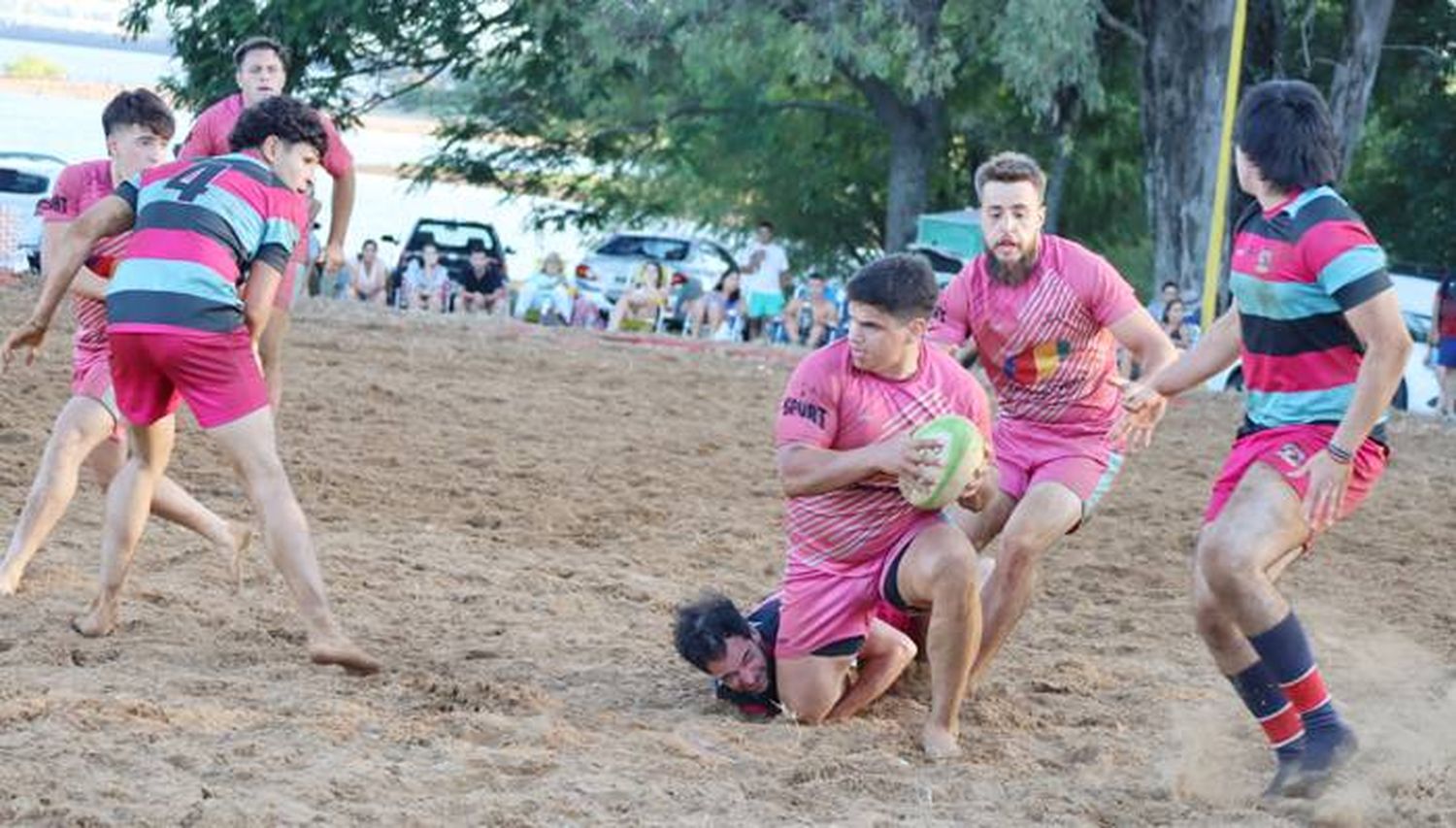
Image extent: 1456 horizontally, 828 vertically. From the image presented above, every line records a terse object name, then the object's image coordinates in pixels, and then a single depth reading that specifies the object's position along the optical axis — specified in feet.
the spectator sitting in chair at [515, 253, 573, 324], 91.56
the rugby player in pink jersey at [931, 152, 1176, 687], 24.73
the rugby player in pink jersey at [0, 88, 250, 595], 27.66
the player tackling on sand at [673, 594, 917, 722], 23.58
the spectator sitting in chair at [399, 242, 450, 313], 90.02
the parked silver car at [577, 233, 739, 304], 106.93
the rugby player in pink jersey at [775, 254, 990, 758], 22.08
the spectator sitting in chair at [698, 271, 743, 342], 88.17
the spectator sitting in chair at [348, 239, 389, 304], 91.50
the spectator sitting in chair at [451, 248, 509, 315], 91.45
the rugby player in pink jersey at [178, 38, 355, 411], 31.48
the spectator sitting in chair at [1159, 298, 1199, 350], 73.46
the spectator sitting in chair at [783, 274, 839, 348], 84.58
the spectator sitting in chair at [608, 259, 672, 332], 88.53
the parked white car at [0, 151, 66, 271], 90.22
